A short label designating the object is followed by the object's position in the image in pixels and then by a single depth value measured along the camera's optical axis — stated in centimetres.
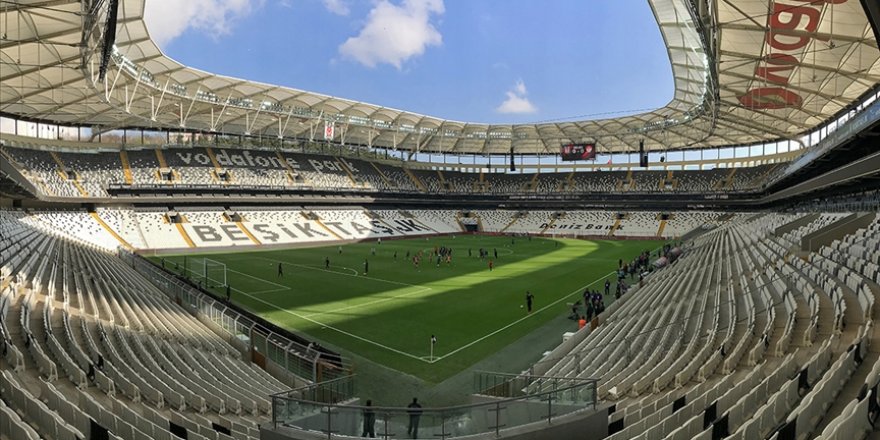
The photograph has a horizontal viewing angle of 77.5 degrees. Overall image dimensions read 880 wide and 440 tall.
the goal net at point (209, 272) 2891
